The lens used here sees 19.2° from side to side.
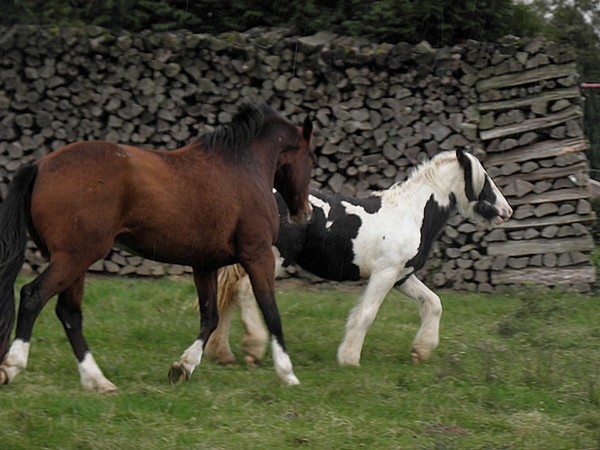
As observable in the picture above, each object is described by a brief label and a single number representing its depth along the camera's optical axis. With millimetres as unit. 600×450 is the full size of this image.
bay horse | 10602
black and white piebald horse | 13950
